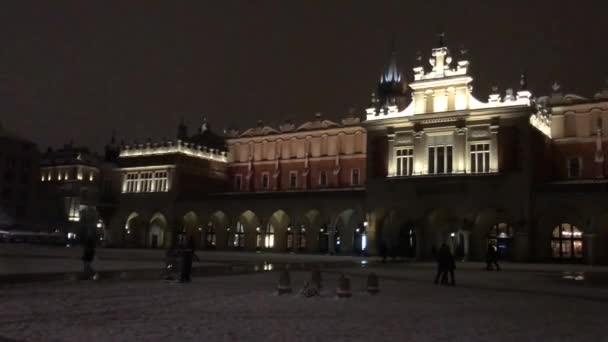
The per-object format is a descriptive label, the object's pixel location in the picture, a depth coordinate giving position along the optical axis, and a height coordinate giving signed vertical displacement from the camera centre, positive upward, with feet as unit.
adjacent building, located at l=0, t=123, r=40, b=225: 263.70 +26.01
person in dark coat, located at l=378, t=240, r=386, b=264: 126.82 -1.36
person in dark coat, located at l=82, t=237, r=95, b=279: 73.56 -2.41
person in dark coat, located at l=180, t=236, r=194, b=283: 68.44 -3.04
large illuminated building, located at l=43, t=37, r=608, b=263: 150.61 +17.69
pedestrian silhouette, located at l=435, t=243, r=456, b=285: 72.84 -2.01
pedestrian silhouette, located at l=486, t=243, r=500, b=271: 105.81 -1.63
